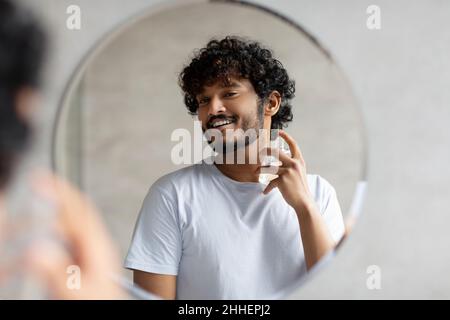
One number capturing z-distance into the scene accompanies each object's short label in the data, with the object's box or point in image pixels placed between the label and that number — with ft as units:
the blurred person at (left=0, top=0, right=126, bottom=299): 3.13
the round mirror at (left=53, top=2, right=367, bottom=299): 3.21
